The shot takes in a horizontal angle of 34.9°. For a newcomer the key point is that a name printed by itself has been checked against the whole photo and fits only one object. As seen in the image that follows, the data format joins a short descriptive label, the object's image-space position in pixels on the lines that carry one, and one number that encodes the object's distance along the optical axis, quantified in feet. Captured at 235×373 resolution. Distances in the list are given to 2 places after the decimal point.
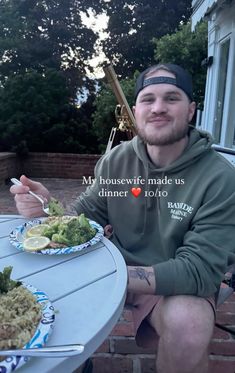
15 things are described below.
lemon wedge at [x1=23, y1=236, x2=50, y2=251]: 3.91
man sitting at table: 3.95
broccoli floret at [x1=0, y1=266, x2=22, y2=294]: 2.81
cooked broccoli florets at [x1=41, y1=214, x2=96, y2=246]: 4.08
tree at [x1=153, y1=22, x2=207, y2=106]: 19.60
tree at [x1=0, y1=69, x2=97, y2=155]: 22.90
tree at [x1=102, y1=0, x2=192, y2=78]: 33.81
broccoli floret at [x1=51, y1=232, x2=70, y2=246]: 4.03
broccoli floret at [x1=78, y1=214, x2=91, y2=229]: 4.27
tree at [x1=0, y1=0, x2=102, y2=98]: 25.50
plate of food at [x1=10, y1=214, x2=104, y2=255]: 3.94
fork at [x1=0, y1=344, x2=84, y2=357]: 2.15
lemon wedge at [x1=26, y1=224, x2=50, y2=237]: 4.30
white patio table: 2.50
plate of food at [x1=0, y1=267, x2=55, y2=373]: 2.21
